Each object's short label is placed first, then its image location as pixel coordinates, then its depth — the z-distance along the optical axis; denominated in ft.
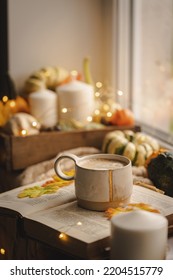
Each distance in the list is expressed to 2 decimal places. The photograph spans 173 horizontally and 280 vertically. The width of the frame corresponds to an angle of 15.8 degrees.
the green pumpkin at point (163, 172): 3.10
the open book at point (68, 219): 2.50
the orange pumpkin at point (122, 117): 4.13
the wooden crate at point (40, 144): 3.86
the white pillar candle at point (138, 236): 2.34
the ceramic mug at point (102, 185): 2.68
